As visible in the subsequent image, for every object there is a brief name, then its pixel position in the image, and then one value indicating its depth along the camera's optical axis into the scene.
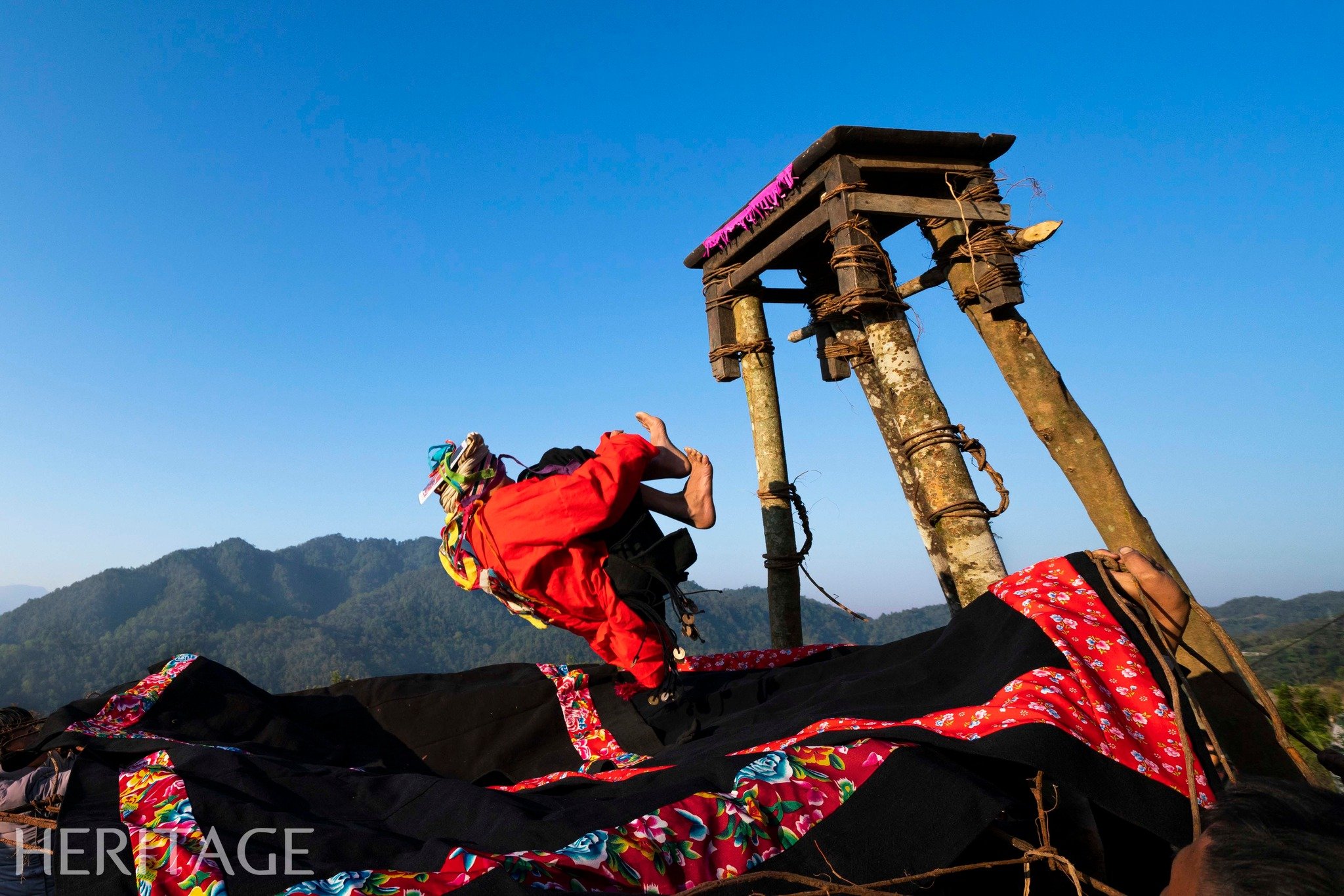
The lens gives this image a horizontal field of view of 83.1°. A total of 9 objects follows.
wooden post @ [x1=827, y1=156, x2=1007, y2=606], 3.39
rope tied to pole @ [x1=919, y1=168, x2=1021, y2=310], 3.91
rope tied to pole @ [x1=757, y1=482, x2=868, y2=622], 4.91
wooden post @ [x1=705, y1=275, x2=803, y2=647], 4.98
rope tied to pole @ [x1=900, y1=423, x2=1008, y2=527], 3.39
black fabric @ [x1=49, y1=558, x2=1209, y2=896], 1.60
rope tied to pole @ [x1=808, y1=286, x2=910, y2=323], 3.78
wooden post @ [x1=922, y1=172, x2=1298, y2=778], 3.55
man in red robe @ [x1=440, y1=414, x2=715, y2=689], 3.15
